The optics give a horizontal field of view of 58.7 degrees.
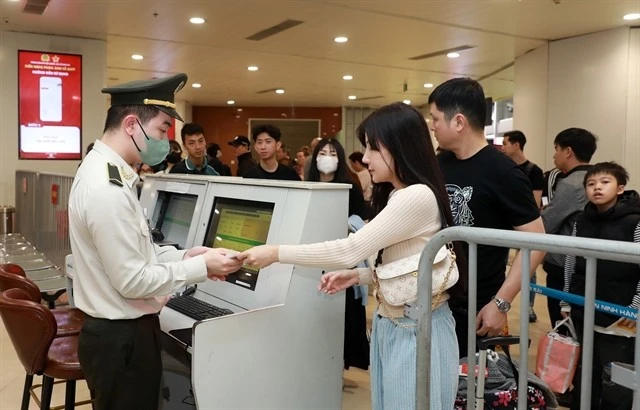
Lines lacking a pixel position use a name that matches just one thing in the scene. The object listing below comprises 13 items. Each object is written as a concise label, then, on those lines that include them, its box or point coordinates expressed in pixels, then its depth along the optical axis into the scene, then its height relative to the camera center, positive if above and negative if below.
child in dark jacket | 2.82 -0.44
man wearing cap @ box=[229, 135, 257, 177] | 6.37 +0.32
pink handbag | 2.94 -0.90
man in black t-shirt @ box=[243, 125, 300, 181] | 4.38 +0.20
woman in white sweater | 1.63 -0.18
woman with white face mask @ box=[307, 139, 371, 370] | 3.43 -0.17
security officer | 1.69 -0.26
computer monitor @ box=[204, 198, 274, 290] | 2.31 -0.20
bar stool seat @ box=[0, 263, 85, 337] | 2.58 -0.51
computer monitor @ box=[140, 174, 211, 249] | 2.75 -0.14
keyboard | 2.21 -0.52
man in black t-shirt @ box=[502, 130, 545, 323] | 5.57 +0.30
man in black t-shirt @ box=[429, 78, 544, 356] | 2.00 +0.00
